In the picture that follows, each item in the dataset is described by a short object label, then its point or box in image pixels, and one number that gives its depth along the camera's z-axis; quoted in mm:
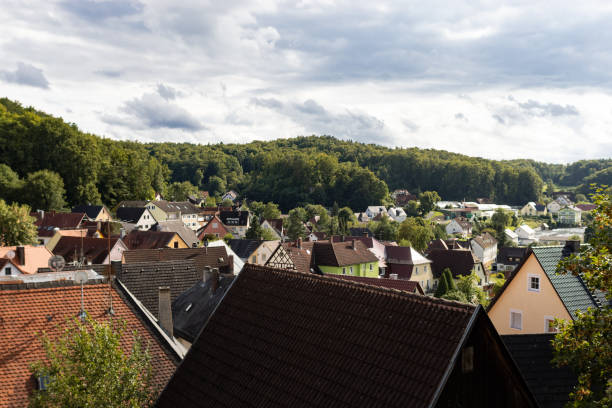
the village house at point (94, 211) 89175
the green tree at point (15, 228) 61312
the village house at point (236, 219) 117125
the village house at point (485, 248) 102125
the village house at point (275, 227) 104781
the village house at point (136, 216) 91500
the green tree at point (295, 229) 105375
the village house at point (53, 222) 73125
